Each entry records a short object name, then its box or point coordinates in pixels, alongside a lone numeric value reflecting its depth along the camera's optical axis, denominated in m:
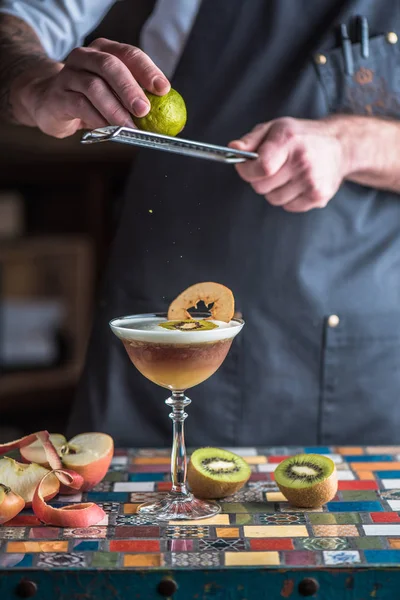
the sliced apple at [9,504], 0.84
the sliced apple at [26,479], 0.88
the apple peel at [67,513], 0.83
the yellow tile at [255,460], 1.01
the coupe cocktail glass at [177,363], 0.86
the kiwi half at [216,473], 0.90
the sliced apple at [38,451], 0.94
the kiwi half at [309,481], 0.87
